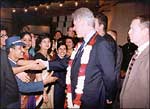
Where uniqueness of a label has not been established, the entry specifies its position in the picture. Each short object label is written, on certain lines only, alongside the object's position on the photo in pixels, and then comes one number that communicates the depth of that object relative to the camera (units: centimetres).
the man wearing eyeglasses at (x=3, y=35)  184
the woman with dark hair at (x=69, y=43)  231
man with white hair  141
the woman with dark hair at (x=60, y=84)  209
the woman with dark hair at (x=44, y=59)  198
